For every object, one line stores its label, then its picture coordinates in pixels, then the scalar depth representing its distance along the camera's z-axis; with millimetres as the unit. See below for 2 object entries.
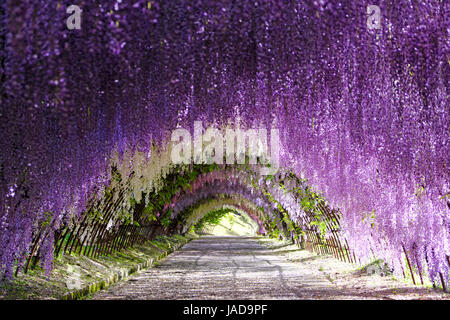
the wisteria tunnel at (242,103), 3463
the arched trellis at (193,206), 11620
